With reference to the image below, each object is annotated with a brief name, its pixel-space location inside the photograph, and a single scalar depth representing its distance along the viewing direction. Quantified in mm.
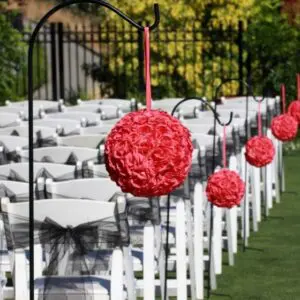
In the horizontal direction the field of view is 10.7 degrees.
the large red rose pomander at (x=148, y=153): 6793
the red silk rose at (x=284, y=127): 14898
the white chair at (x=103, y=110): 17234
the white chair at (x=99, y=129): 14297
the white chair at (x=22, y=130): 14211
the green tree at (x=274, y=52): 25250
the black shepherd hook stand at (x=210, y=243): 10730
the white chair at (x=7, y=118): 16141
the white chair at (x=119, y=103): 18719
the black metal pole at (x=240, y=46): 24250
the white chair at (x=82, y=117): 16083
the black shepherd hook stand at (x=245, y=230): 13373
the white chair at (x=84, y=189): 9188
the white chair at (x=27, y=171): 10500
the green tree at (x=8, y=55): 25250
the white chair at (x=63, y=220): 8141
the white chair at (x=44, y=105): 19109
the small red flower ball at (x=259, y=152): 12492
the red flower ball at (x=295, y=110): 15969
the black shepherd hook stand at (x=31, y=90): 6426
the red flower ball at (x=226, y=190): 10320
